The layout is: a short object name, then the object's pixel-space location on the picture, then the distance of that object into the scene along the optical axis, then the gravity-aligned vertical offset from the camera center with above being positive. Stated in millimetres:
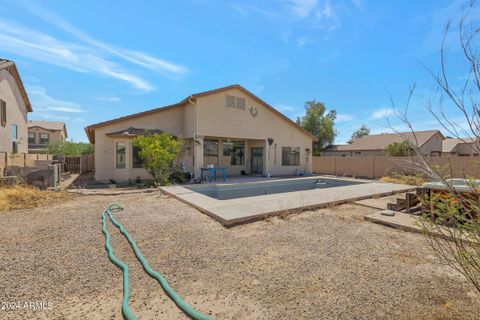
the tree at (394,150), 23672 +1067
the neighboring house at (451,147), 30016 +1844
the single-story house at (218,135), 13531 +1586
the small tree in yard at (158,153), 11195 +259
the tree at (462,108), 1897 +460
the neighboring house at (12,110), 13984 +3327
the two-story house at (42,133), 36562 +4068
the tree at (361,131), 56625 +7026
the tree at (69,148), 27673 +1193
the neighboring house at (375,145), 28734 +2110
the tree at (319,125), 35594 +5353
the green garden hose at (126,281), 2311 -1562
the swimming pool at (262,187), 11102 -1572
